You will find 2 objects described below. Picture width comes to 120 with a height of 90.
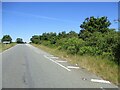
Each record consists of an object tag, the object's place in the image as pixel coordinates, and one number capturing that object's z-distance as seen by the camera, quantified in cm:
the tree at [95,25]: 2268
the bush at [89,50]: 1100
